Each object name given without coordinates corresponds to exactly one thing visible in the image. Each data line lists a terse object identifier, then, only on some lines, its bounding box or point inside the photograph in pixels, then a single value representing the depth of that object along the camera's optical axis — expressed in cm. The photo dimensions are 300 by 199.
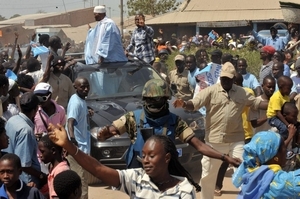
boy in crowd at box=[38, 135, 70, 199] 497
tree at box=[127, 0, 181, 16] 5491
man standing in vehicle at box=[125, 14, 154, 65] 1329
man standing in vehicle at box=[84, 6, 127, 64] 1127
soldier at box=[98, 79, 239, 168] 502
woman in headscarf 370
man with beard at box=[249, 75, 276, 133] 806
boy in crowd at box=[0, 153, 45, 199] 450
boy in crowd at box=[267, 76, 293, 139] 679
